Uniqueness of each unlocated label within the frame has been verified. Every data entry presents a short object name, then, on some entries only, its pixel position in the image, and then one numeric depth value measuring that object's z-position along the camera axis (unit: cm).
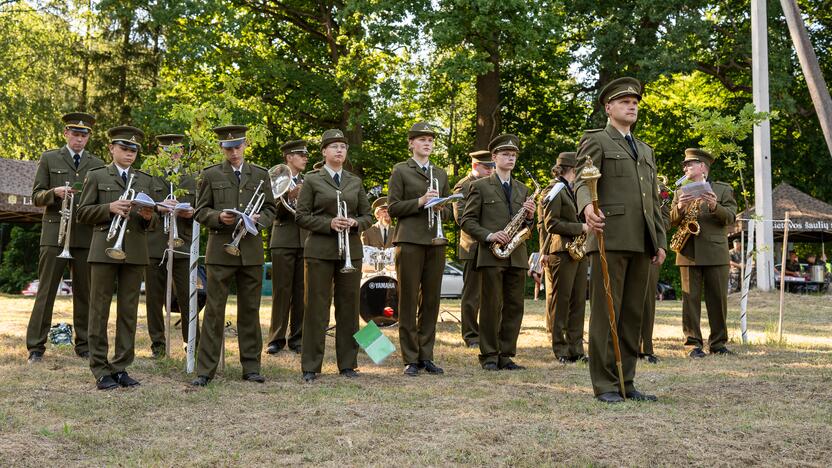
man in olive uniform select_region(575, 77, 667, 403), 643
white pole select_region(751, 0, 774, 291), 1778
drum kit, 1162
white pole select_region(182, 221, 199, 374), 784
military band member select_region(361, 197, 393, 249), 1243
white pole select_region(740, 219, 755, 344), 1048
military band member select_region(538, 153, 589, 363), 905
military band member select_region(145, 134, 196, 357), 908
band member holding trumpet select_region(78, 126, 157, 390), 708
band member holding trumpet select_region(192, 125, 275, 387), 736
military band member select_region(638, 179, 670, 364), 898
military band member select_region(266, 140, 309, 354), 962
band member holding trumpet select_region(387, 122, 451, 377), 816
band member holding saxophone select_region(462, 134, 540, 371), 833
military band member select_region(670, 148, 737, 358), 942
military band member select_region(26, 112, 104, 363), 834
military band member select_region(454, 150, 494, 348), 1014
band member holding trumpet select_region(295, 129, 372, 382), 779
